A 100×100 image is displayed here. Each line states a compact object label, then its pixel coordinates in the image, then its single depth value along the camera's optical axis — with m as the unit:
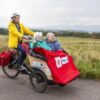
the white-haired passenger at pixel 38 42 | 7.21
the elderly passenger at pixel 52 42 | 7.32
